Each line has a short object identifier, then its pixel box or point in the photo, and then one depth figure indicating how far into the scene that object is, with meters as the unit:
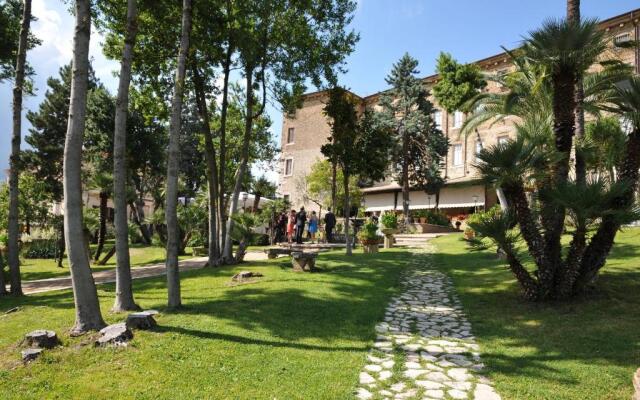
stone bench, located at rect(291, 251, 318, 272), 11.05
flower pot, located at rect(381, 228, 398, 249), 17.94
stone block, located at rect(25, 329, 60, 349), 4.98
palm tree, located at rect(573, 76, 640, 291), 7.08
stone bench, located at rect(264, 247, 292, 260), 14.65
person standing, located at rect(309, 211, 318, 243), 22.03
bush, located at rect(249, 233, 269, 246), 22.83
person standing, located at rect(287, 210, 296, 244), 19.14
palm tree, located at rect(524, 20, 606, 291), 6.94
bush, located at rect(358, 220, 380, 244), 15.46
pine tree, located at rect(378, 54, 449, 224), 29.53
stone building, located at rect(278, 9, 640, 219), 30.95
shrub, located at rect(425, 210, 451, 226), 28.40
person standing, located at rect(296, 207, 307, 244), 19.72
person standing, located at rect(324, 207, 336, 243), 20.45
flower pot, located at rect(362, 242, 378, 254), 15.72
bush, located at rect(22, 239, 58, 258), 20.44
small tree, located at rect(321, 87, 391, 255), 14.96
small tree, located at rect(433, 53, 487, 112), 21.50
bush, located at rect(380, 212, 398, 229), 17.84
